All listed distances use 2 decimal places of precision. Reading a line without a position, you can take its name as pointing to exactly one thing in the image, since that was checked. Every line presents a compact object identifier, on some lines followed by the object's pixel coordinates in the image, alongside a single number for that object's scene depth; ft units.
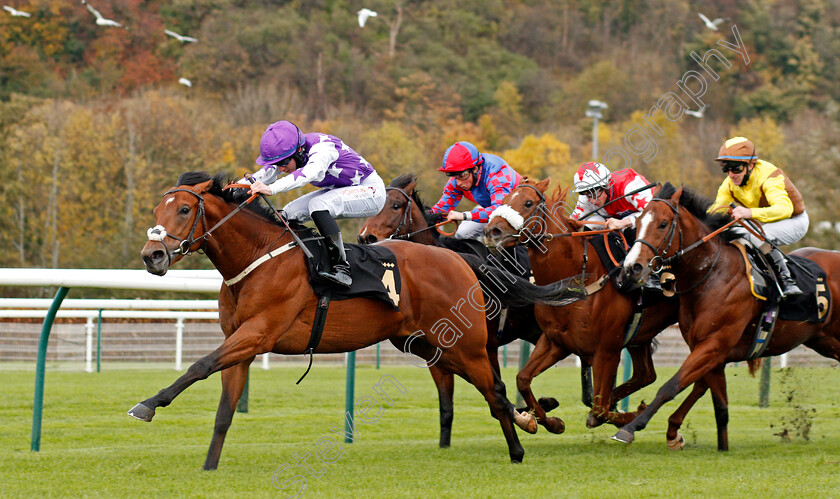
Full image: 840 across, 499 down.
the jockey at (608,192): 48.85
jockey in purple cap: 37.93
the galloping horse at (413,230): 49.26
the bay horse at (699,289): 41.60
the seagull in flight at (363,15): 231.42
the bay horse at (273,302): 35.35
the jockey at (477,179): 48.83
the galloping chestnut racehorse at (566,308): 44.80
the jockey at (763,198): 43.70
